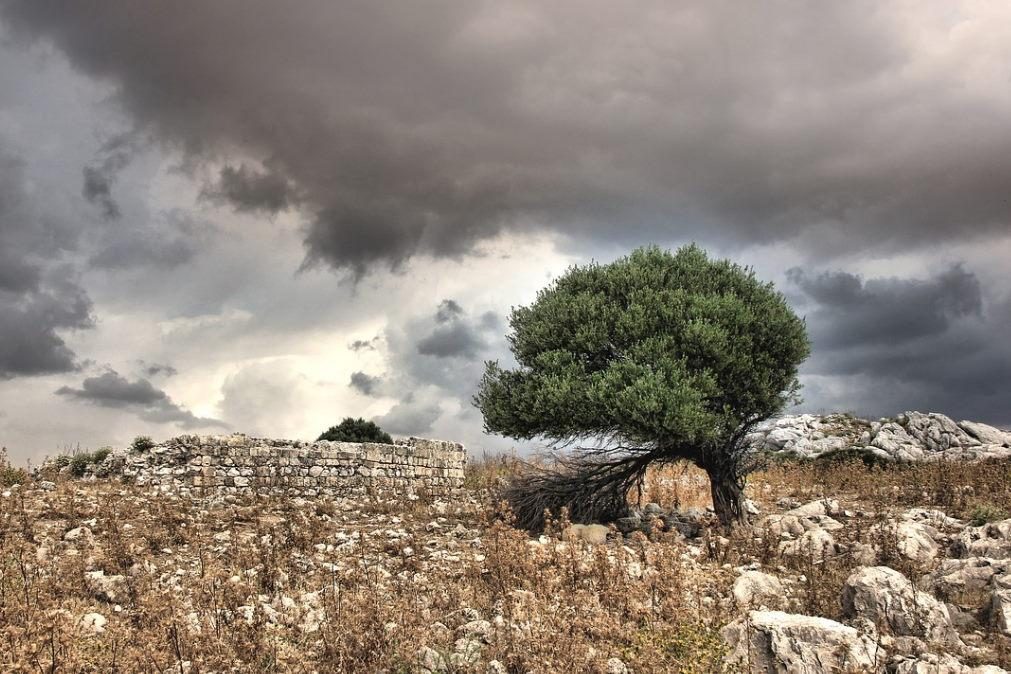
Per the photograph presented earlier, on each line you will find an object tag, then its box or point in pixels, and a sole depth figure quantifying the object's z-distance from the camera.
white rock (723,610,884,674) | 6.29
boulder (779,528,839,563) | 12.15
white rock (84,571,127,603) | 9.95
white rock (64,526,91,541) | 13.37
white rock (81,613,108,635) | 7.87
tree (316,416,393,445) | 27.69
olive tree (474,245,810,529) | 14.55
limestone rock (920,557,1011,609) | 9.38
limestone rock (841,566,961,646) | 7.75
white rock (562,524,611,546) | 14.29
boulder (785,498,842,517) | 16.23
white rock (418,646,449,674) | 6.86
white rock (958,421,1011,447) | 35.58
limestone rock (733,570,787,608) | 9.12
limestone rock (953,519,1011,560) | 11.34
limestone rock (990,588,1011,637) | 8.24
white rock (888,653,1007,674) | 6.23
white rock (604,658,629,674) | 6.44
